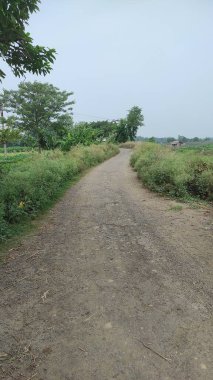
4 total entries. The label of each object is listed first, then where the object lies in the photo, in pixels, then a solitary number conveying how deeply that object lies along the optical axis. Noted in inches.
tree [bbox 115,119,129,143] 2632.9
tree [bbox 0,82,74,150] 1470.2
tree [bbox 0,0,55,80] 247.9
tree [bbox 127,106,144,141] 2694.4
